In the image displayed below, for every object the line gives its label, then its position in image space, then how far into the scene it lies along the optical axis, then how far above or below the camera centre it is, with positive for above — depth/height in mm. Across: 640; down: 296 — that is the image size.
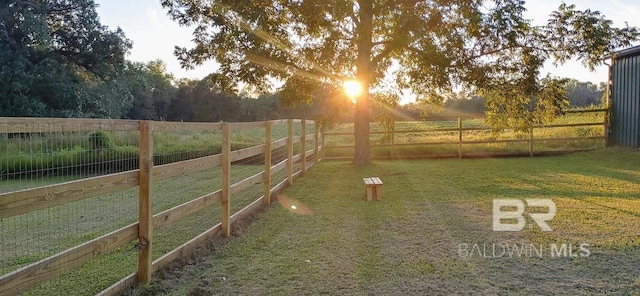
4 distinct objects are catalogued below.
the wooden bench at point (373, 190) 6434 -913
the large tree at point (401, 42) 9789 +2088
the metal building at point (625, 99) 12039 +881
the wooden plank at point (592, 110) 13203 +576
